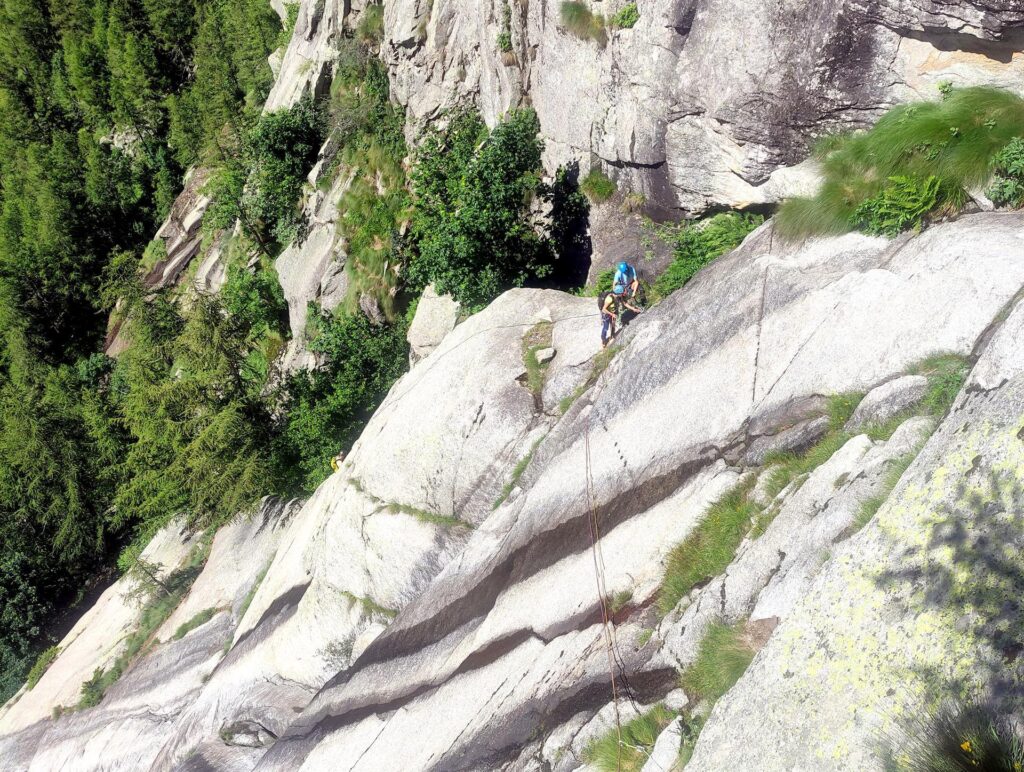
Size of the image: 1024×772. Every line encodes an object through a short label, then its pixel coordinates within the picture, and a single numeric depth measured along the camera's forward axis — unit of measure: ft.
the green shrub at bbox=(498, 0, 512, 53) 58.39
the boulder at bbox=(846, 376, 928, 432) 23.57
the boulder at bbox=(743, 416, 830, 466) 26.11
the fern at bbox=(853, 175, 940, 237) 28.12
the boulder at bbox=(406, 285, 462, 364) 62.69
